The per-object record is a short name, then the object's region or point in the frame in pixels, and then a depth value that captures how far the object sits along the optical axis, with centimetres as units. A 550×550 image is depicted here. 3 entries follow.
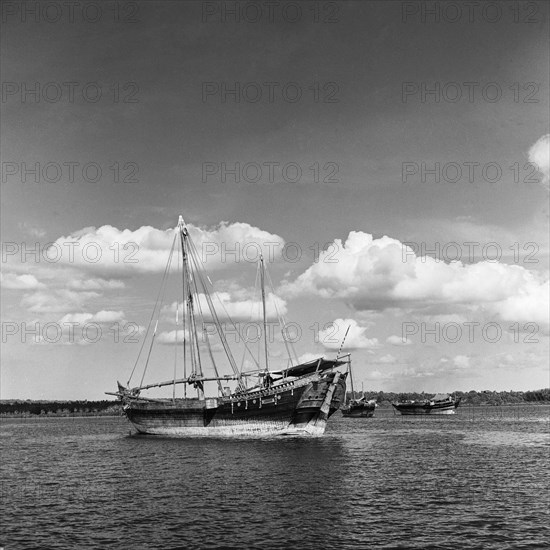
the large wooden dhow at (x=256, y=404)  6028
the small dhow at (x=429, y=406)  14812
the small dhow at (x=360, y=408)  13600
